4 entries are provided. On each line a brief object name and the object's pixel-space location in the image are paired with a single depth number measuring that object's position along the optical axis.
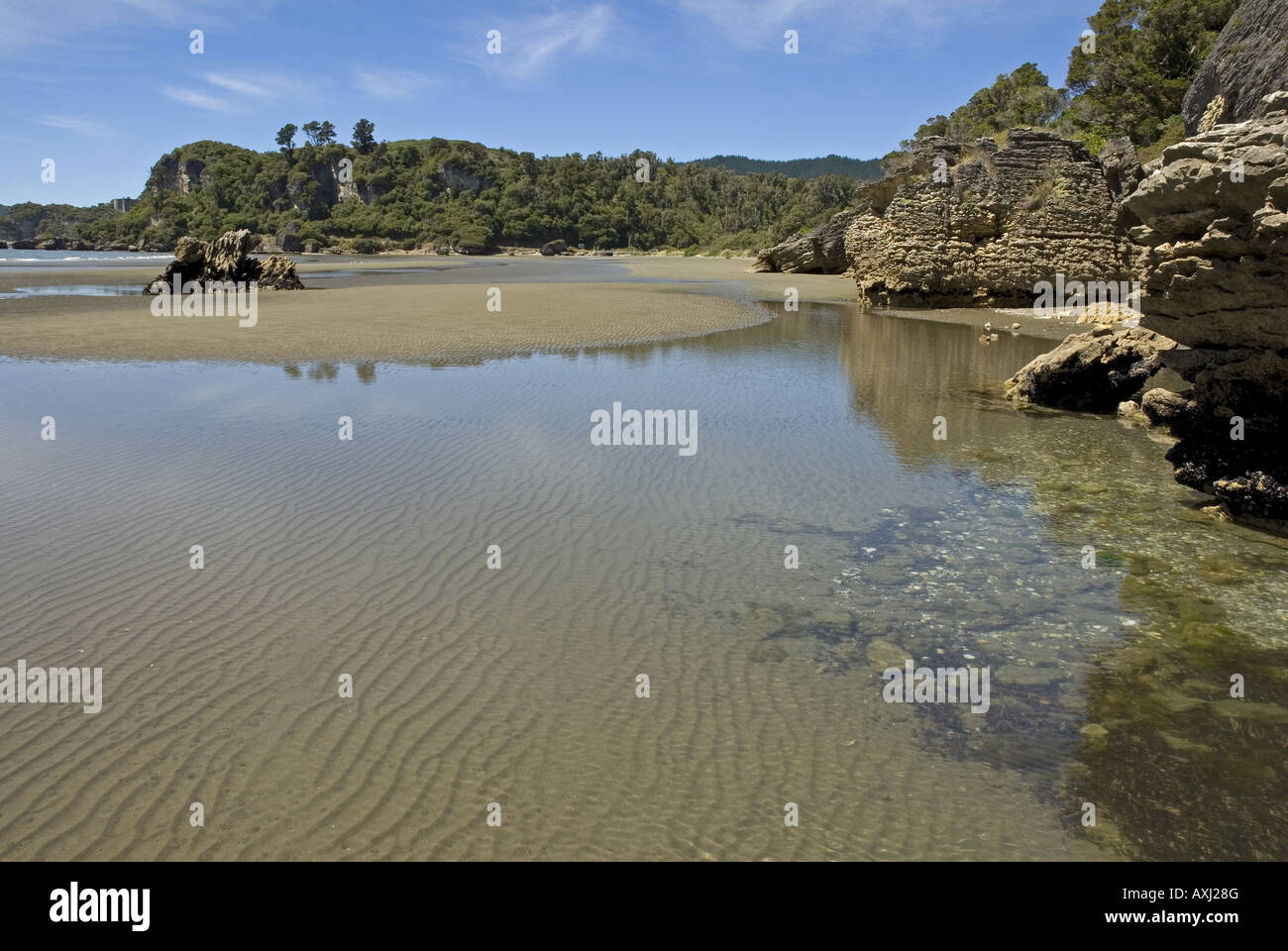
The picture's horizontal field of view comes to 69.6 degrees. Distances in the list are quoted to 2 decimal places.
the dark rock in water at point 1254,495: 8.68
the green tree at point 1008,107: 44.41
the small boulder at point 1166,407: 9.89
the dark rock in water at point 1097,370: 14.00
